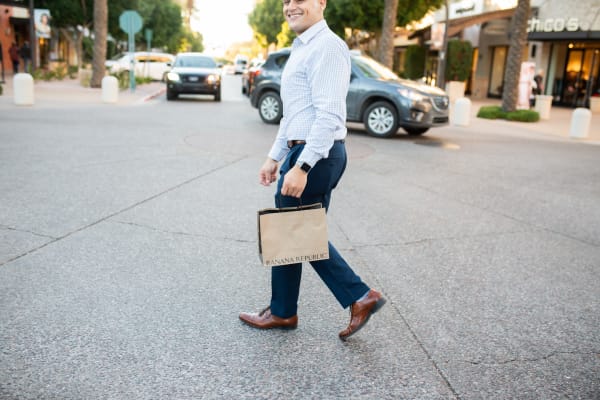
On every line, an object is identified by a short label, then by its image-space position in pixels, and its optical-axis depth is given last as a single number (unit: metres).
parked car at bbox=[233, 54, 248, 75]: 62.67
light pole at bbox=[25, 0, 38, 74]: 29.05
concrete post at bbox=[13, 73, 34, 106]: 15.42
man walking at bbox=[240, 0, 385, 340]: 2.85
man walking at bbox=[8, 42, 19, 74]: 29.30
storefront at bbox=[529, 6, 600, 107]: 25.42
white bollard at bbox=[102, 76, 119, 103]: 18.27
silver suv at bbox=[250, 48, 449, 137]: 12.70
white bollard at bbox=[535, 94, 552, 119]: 20.72
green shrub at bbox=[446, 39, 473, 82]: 30.69
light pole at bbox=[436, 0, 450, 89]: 25.64
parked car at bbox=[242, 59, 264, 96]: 21.11
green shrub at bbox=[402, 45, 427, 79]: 37.25
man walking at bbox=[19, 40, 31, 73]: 30.20
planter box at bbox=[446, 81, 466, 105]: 28.66
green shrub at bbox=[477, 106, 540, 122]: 19.19
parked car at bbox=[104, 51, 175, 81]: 34.84
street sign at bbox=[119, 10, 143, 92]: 22.58
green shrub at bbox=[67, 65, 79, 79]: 34.03
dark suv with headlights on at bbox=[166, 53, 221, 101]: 20.61
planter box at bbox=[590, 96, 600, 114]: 24.69
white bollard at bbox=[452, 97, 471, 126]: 17.22
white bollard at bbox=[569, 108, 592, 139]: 15.13
